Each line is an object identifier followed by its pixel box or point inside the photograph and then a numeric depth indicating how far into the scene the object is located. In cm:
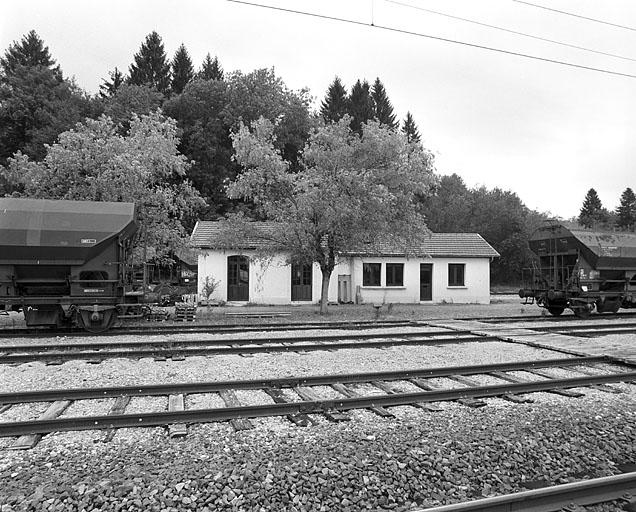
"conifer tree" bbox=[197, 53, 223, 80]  6251
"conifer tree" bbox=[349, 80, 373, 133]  6612
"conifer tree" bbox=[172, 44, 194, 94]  6357
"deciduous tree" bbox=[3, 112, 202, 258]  1819
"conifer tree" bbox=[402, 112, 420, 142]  7100
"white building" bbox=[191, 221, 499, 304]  2573
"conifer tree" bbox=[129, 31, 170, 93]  6294
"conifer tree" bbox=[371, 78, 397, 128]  6894
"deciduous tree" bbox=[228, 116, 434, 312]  1859
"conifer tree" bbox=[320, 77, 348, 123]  6631
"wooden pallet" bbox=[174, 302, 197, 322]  1634
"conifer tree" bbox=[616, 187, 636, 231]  7498
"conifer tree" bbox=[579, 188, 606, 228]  9164
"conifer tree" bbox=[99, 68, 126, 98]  6044
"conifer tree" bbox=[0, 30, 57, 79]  5368
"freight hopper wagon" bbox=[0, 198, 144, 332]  1224
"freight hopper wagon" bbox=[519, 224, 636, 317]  1805
